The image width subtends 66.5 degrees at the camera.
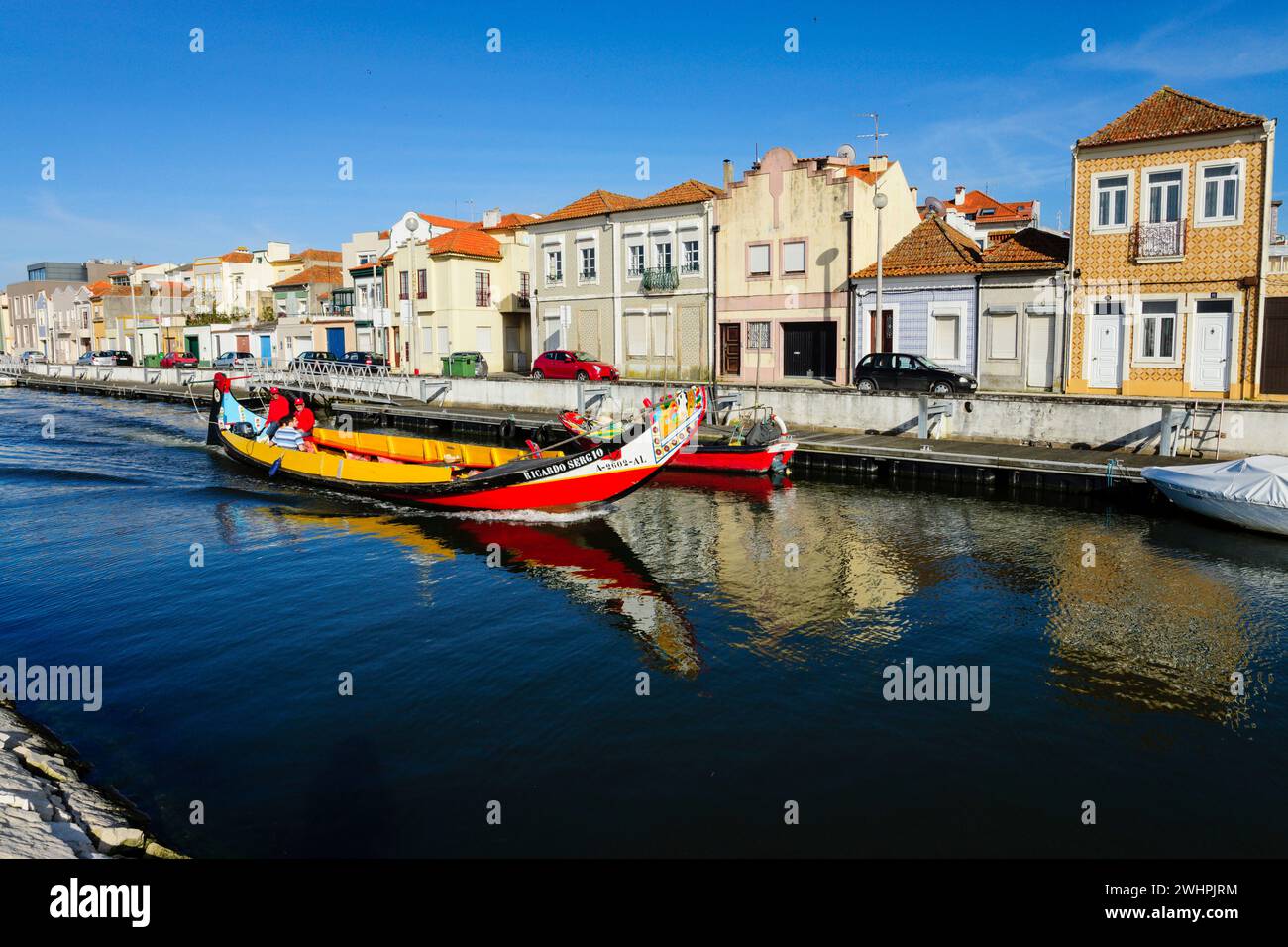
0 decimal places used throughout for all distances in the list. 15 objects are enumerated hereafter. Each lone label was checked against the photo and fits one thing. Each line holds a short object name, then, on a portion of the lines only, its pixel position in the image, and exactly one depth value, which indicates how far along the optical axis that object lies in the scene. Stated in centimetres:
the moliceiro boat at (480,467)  2264
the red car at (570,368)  4444
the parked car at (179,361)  7250
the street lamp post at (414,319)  5800
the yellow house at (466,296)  5588
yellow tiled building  3067
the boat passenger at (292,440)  3052
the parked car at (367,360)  5762
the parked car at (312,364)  5331
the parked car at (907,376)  3359
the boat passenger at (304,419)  3122
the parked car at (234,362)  6059
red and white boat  2970
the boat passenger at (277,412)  3219
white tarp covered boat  2088
